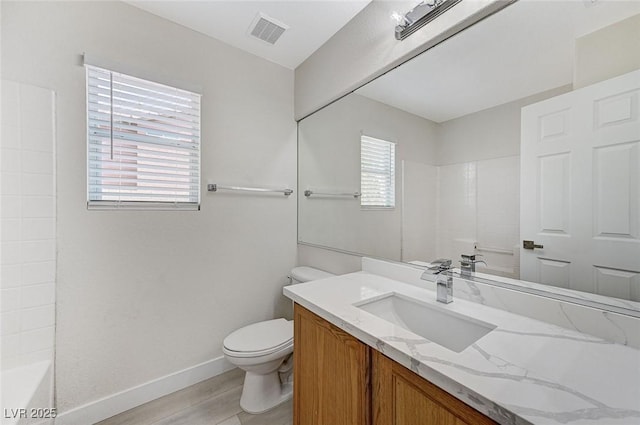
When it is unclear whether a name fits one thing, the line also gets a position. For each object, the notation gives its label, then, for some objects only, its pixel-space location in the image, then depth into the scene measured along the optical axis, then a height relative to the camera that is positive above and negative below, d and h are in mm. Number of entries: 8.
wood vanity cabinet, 657 -563
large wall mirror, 778 +243
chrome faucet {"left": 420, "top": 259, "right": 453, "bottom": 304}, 1076 -301
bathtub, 1030 -805
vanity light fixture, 1124 +905
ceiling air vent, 1665 +1238
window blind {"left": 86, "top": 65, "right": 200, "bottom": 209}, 1476 +419
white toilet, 1486 -885
